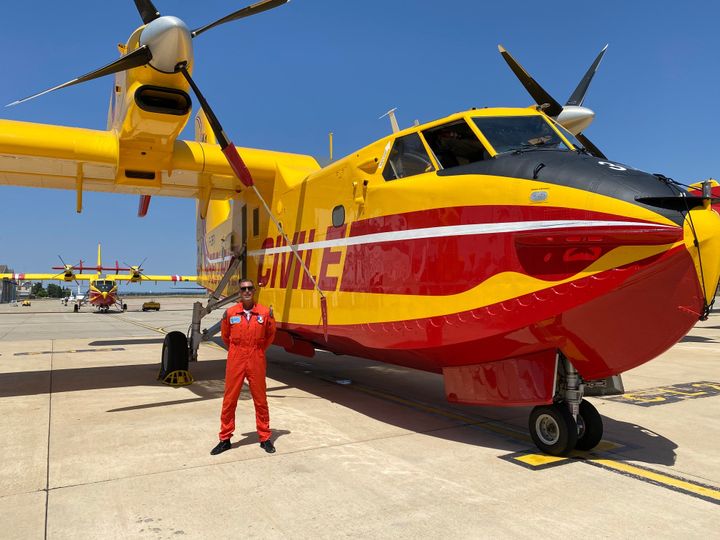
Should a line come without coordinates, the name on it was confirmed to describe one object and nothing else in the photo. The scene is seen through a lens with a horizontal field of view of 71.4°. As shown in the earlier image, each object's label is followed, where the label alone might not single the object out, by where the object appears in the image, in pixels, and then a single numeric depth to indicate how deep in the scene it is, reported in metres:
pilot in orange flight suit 4.88
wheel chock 8.64
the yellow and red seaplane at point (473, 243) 3.87
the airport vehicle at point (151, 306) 41.44
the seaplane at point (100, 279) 37.06
